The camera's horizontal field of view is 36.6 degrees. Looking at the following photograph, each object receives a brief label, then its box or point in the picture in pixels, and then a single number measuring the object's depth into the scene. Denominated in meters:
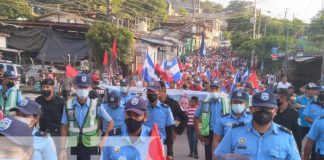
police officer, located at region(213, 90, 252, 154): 6.39
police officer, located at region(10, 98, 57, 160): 3.74
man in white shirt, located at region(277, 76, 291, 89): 16.89
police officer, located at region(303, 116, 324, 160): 6.06
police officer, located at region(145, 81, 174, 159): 6.83
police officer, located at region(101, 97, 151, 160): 4.25
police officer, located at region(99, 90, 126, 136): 8.85
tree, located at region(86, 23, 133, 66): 30.47
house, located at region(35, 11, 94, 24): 41.38
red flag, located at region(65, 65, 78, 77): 17.64
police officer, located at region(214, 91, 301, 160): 4.09
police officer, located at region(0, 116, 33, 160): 2.70
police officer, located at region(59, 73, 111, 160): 6.57
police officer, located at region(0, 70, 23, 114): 7.91
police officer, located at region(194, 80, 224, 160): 8.39
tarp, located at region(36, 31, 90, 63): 32.59
